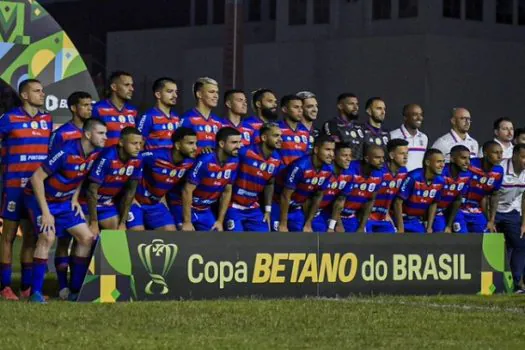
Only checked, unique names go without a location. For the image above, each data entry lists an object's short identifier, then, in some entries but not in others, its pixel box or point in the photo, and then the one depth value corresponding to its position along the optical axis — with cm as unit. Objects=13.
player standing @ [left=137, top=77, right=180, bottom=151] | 1412
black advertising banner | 1296
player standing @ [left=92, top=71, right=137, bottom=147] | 1402
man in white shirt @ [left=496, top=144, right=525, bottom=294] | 1625
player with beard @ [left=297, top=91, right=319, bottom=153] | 1532
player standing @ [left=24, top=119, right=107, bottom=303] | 1305
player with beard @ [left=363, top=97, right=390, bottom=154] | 1555
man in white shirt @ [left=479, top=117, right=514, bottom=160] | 1672
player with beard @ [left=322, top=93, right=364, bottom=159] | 1545
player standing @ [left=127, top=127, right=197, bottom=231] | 1391
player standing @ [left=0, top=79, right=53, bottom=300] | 1341
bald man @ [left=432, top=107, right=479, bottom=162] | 1630
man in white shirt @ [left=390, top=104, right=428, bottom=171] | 1609
